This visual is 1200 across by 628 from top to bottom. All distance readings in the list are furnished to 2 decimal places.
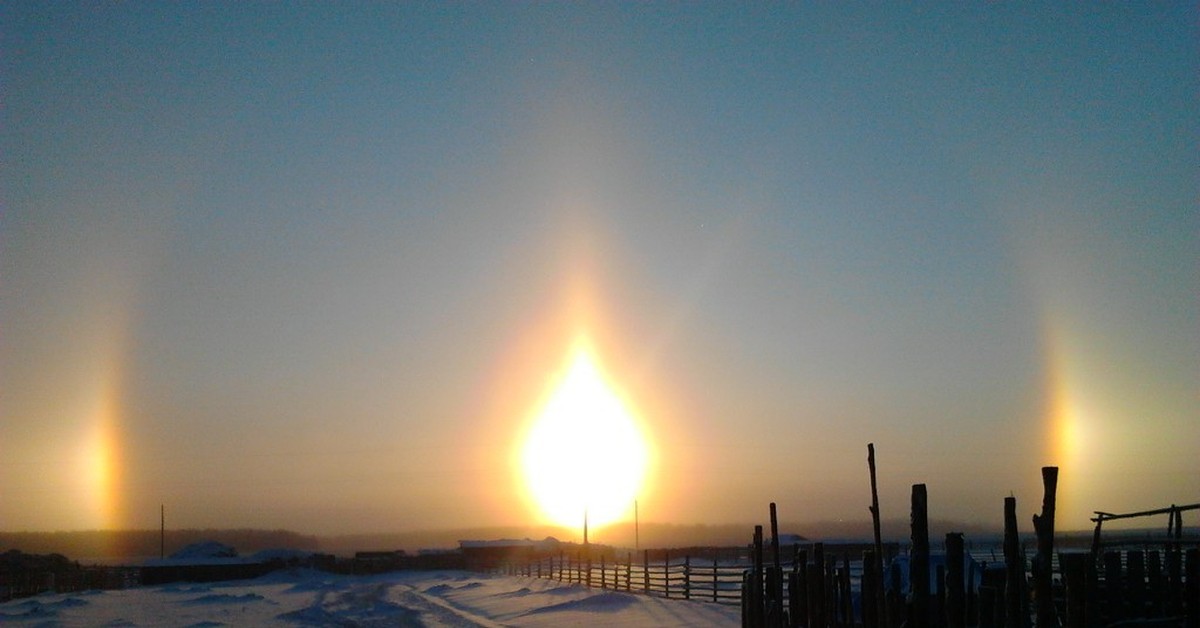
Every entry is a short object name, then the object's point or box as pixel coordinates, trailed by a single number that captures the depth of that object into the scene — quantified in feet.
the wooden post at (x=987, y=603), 36.54
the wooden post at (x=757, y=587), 54.32
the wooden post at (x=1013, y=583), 32.50
